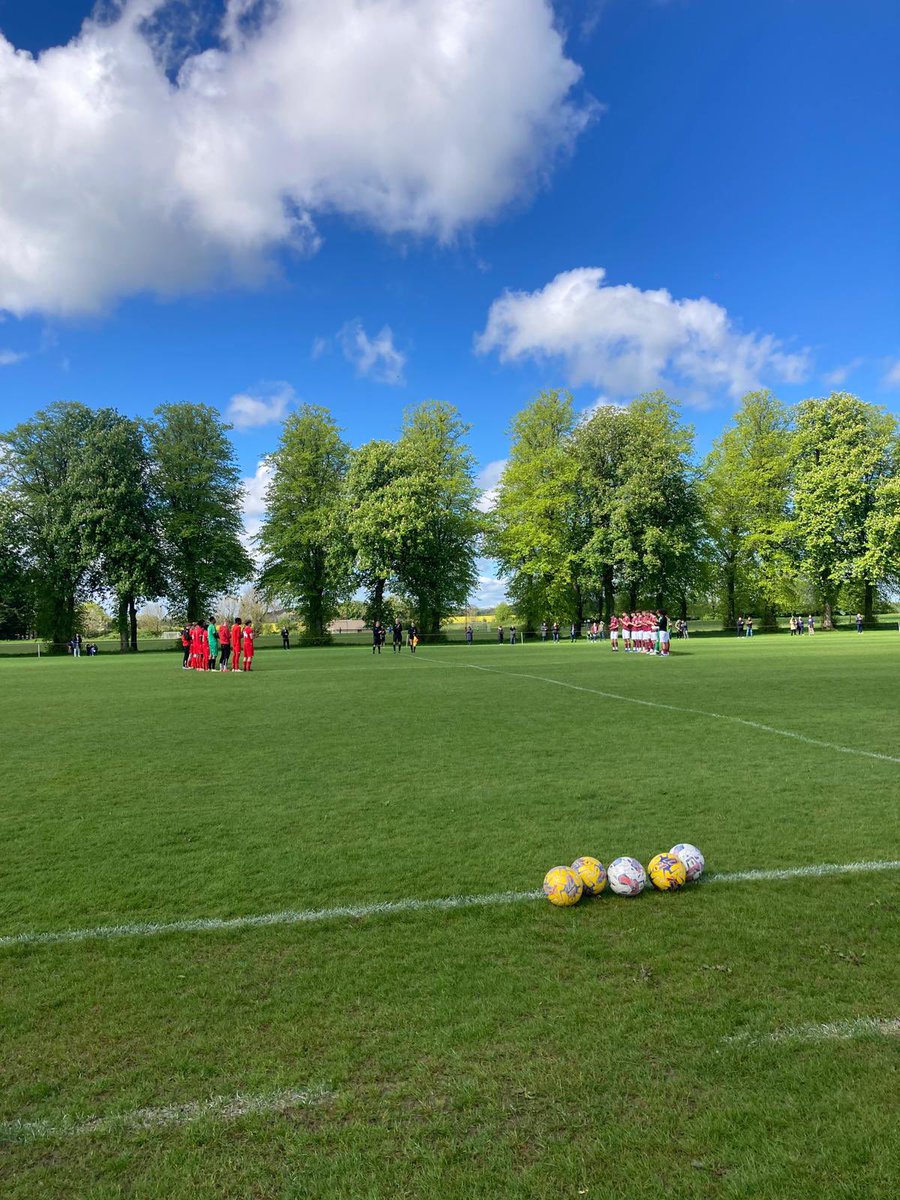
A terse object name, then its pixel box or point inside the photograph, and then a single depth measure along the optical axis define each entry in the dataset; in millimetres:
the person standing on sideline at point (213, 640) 28156
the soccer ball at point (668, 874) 4926
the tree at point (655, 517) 51844
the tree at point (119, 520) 46688
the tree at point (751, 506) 56344
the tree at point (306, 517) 54969
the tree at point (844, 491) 51375
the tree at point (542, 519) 54812
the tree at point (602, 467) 55031
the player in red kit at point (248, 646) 27219
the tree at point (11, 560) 47500
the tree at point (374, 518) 50094
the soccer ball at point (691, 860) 5043
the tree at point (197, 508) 50625
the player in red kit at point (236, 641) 27578
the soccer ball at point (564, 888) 4711
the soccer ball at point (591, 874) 4855
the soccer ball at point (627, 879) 4863
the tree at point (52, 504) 47219
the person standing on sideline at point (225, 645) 29609
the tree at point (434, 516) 51000
